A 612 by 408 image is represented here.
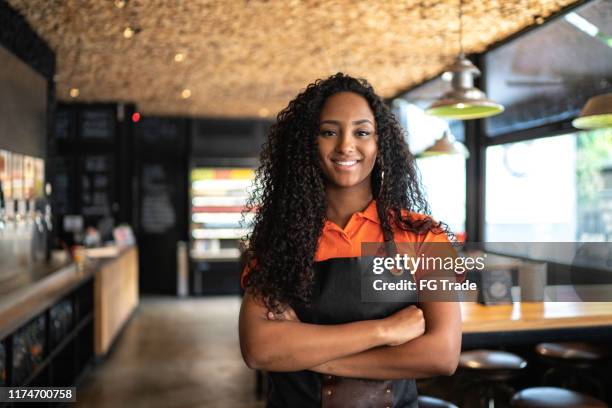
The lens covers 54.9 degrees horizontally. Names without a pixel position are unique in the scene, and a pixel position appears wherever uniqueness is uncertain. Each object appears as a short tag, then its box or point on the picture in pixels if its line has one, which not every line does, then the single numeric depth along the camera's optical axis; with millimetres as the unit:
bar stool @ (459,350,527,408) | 2791
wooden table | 2723
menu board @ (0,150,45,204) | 4154
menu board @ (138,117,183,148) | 9383
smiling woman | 1276
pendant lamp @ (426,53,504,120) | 3191
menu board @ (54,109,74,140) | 8402
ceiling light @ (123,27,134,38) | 4734
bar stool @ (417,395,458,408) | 2379
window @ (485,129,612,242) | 4324
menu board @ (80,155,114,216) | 8273
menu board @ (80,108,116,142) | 8375
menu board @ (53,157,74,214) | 8312
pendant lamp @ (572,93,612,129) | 2852
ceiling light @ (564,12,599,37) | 4211
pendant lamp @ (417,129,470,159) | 4434
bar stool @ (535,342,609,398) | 2998
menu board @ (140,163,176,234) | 9375
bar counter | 3246
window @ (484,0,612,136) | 4172
